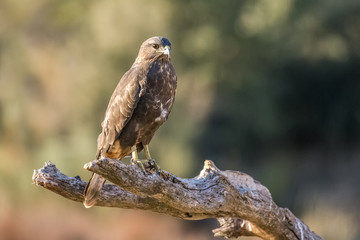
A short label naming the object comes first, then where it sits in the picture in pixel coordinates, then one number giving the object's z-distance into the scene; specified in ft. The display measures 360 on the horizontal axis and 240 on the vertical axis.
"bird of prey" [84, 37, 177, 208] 39.09
